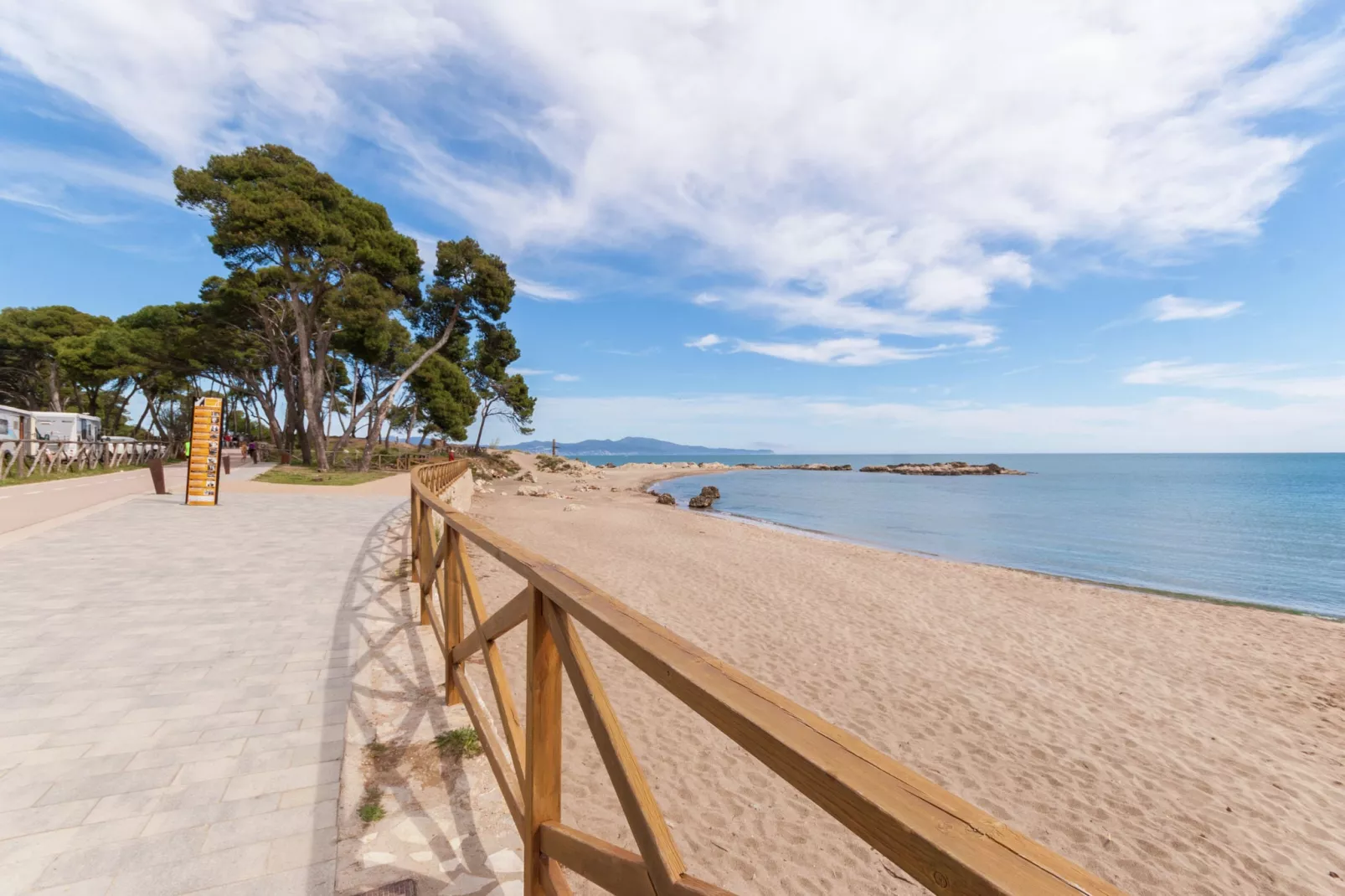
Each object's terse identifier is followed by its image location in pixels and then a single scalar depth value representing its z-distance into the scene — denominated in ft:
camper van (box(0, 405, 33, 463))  59.32
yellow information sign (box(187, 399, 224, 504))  38.58
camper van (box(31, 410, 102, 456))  74.43
